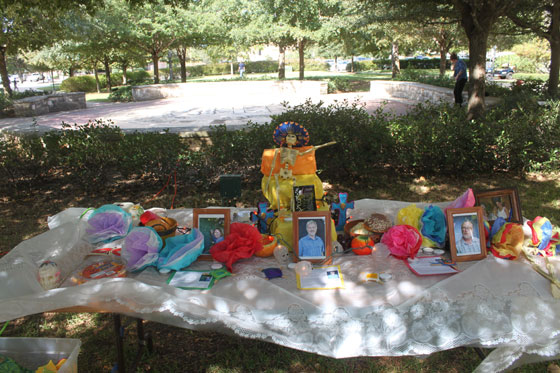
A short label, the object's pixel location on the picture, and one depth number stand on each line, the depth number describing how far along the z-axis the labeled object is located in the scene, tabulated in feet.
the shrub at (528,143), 20.11
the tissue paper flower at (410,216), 9.62
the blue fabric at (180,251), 8.20
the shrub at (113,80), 94.30
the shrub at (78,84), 82.79
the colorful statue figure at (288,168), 10.39
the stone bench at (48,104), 46.55
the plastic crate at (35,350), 7.37
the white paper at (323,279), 7.59
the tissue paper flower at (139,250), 8.11
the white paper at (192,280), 7.66
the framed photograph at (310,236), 8.59
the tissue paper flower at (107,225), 9.58
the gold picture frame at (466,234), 8.58
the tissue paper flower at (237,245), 8.35
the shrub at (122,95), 62.34
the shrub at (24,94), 51.97
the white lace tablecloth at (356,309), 6.67
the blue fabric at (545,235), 8.54
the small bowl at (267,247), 8.82
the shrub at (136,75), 105.09
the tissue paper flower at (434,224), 9.12
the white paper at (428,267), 7.97
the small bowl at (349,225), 9.84
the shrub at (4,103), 45.88
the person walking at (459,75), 32.07
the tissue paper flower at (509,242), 8.41
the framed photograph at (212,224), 8.96
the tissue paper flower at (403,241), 8.57
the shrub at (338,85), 63.41
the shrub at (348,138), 19.24
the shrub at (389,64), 124.67
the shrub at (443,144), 20.01
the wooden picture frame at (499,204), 9.55
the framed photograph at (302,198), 9.59
